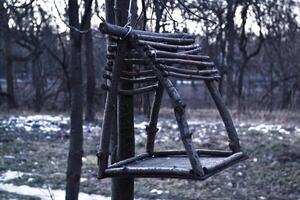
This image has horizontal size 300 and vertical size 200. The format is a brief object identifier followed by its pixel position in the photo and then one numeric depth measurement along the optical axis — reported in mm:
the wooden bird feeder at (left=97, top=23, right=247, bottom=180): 3395
